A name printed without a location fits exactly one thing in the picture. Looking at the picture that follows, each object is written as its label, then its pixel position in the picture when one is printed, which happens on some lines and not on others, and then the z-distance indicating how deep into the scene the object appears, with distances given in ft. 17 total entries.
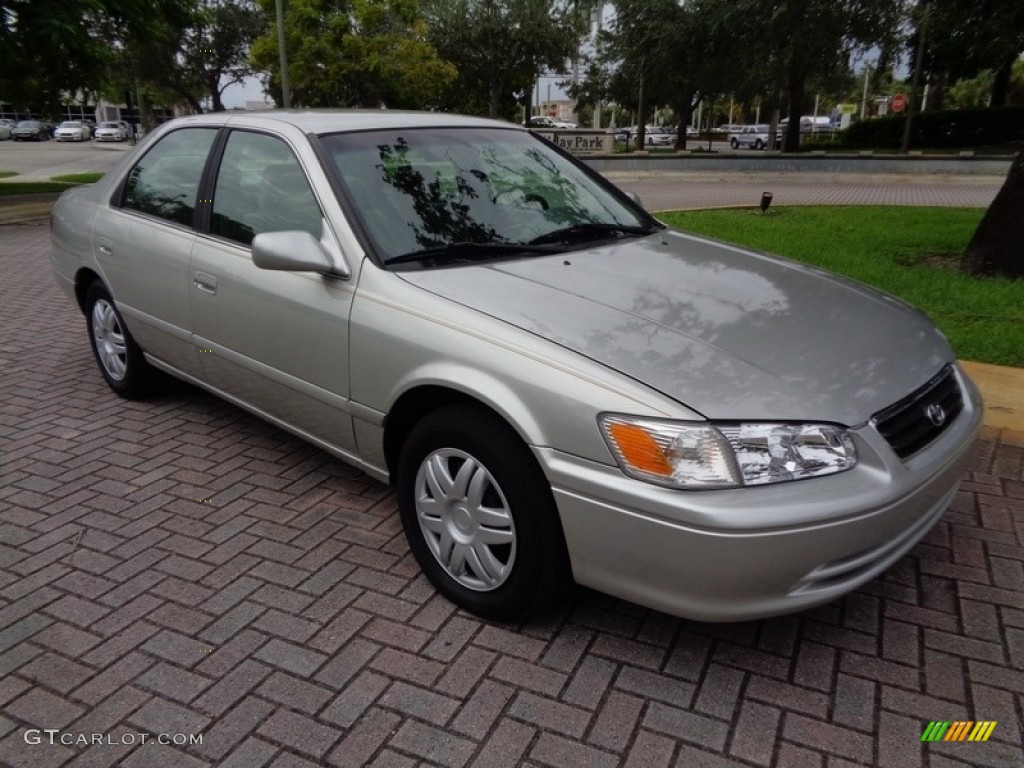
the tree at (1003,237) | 22.22
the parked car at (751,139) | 175.52
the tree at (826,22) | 30.42
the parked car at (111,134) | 170.40
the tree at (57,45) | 42.09
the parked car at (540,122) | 159.18
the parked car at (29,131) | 172.65
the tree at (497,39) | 112.16
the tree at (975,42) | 28.71
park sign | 101.45
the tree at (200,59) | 106.73
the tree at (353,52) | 86.12
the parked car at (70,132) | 165.78
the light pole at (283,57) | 67.00
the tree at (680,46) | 69.21
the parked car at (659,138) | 176.55
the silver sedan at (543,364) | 7.30
